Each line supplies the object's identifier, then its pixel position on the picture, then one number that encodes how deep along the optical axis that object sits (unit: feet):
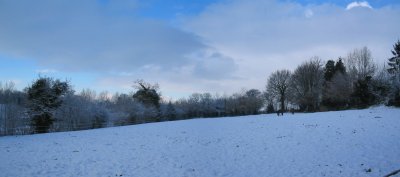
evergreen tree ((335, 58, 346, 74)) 252.62
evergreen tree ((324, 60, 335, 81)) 262.67
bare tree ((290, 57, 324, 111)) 242.15
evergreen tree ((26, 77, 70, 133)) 124.77
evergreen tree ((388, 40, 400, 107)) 138.82
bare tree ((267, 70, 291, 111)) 268.41
